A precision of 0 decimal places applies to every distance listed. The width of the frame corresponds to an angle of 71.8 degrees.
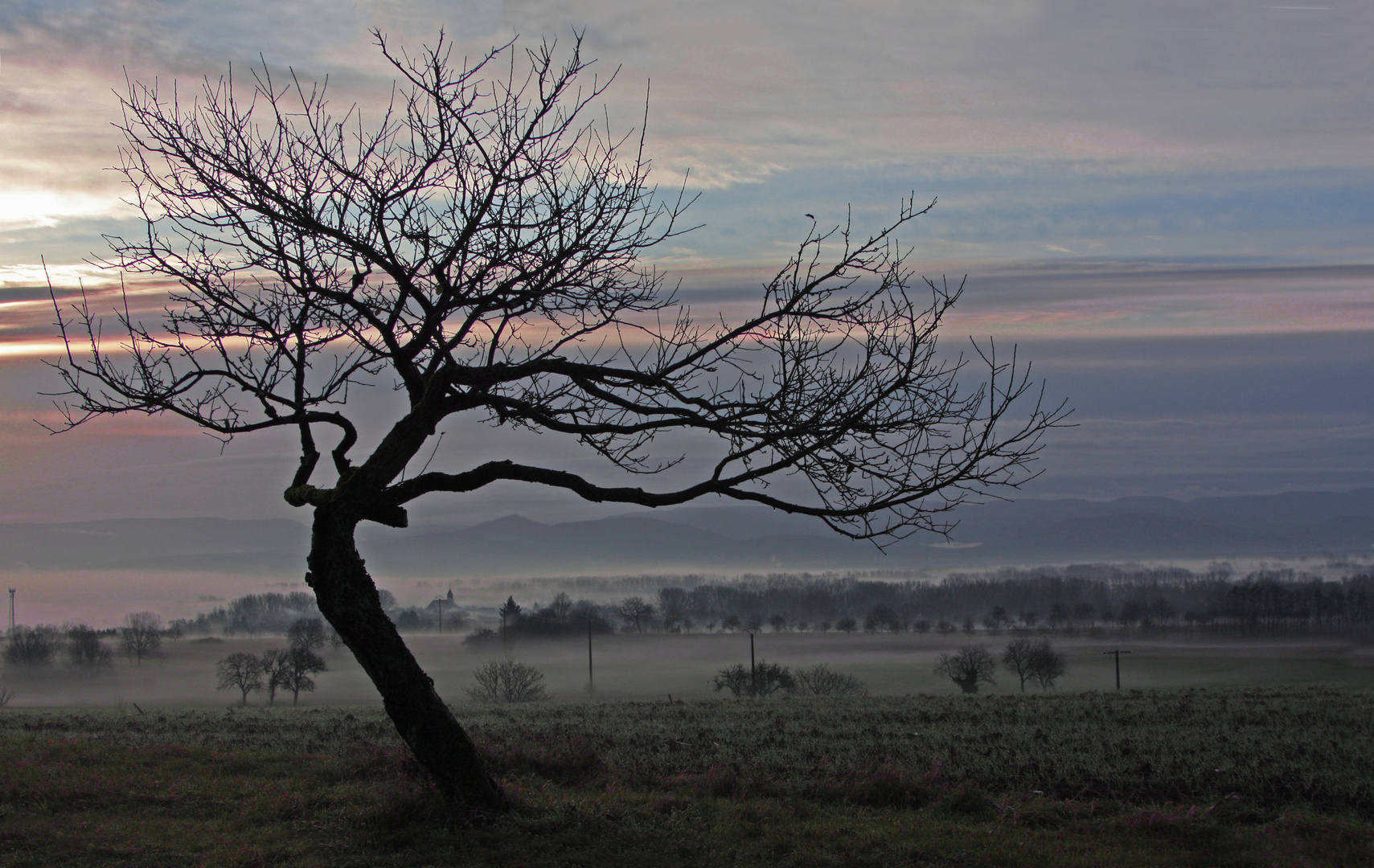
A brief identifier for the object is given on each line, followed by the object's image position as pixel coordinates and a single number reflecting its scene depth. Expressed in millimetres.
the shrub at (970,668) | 85688
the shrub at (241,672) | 97188
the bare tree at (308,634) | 124725
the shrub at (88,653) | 132625
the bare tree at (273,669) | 93669
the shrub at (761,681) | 77938
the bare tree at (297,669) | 92812
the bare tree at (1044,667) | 98312
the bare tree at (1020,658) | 100644
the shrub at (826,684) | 84000
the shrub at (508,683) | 83562
